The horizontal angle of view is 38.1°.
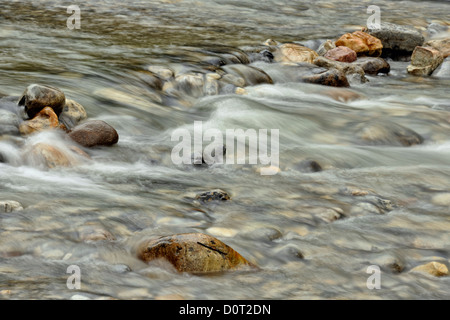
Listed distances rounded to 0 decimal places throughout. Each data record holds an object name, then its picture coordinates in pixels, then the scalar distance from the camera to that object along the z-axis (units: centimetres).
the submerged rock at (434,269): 367
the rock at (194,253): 343
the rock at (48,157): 511
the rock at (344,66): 946
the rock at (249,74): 875
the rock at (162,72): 808
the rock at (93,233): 376
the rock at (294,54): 998
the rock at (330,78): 902
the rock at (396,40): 1121
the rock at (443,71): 1027
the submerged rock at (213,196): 466
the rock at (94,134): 558
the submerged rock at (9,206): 401
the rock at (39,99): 572
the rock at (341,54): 1013
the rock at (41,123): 559
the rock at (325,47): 1043
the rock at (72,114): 595
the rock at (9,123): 552
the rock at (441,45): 1112
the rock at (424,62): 1028
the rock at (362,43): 1064
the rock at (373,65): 1015
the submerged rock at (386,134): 673
